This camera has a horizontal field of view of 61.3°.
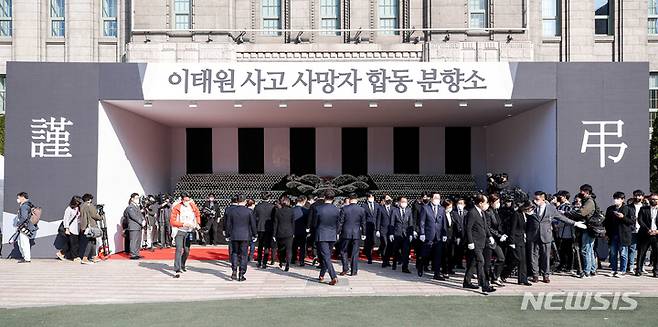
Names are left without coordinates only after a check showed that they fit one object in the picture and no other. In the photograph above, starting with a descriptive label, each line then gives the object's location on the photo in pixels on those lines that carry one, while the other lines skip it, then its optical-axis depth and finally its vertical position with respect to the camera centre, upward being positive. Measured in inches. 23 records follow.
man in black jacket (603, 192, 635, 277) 414.9 -47.7
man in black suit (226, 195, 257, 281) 390.3 -46.3
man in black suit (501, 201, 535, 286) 373.7 -51.1
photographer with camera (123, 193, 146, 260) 511.5 -52.9
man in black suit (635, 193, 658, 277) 412.5 -48.4
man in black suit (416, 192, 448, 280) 401.4 -45.1
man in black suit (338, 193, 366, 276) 409.1 -46.5
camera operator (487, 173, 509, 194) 597.3 -17.7
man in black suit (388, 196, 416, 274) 438.5 -50.0
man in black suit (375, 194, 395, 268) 464.1 -51.4
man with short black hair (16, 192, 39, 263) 478.6 -51.0
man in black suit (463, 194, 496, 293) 344.8 -44.5
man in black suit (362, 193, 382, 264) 484.7 -49.1
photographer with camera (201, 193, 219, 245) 616.4 -64.4
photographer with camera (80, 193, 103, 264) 472.7 -46.3
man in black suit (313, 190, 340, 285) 383.6 -45.0
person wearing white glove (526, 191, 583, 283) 384.2 -47.2
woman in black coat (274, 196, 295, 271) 450.0 -47.3
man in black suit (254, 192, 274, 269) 460.1 -50.0
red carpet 518.9 -85.2
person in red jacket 403.9 -40.1
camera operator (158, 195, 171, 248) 585.3 -61.3
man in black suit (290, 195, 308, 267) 479.8 -54.8
